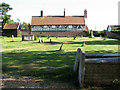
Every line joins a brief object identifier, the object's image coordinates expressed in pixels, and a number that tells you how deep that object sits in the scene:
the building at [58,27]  59.09
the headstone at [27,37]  29.44
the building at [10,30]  55.69
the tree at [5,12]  61.02
